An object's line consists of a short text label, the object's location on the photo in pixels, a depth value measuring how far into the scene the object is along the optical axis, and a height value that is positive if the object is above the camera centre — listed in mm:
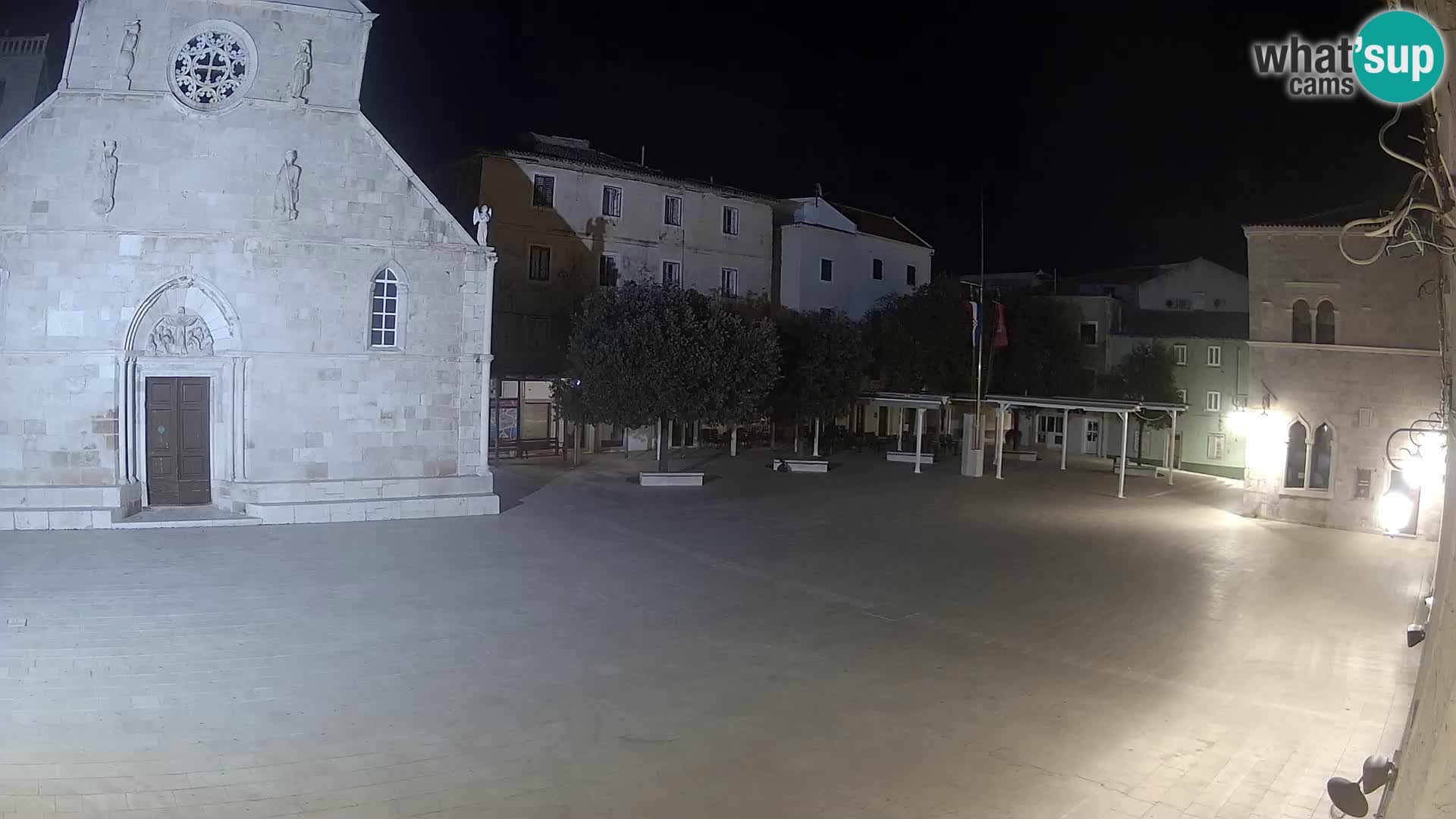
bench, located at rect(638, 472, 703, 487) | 28266 -3052
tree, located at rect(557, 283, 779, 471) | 27344 +374
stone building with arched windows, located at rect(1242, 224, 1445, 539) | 23609 +425
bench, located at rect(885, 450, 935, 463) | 37250 -2932
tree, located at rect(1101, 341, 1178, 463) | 44875 +500
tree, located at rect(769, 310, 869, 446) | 35062 +286
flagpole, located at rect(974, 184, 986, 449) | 33500 +1356
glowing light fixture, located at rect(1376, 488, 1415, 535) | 11812 -1400
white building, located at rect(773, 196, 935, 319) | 45375 +5766
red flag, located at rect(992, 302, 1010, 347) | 35653 +1797
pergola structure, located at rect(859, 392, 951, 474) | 34156 -751
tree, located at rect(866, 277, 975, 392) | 43531 +1575
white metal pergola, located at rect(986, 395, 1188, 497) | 30172 -657
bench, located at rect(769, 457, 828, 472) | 33094 -2985
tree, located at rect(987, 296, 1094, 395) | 46188 +1370
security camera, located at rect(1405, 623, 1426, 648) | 9078 -2241
